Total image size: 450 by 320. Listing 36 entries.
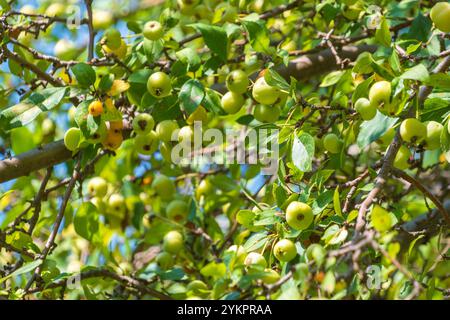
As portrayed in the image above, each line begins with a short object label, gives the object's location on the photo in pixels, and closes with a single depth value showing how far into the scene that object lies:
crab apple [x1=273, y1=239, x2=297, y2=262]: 1.76
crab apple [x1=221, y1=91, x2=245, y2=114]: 2.22
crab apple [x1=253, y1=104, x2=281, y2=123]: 2.19
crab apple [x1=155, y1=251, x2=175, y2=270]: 2.73
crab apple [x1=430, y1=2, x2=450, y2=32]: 1.91
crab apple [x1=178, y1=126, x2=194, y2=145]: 2.20
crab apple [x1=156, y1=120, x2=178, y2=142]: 2.25
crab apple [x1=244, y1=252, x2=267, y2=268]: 1.78
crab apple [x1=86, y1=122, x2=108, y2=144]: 2.12
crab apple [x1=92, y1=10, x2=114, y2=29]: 2.72
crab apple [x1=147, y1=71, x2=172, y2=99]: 2.13
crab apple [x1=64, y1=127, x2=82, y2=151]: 2.12
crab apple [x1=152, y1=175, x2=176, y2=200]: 2.90
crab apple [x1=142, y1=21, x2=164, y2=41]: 2.22
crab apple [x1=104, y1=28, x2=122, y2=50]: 2.28
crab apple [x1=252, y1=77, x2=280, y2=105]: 2.07
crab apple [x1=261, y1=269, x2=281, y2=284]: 1.55
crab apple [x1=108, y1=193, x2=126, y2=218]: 2.94
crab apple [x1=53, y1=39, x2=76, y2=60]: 2.90
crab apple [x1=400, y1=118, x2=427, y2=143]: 1.70
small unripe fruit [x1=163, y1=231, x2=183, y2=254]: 2.75
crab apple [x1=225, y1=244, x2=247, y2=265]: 1.82
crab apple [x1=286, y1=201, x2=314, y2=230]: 1.73
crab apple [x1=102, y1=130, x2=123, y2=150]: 2.22
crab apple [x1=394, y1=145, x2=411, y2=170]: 2.12
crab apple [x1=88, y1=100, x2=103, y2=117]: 2.06
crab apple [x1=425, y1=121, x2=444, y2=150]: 1.79
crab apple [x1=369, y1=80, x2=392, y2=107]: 1.68
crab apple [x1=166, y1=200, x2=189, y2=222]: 2.85
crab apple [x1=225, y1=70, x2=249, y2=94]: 2.18
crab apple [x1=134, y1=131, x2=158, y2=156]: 2.31
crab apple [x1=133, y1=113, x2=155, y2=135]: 2.19
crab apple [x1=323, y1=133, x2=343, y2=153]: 2.04
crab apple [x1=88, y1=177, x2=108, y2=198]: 2.76
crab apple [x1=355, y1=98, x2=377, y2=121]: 1.76
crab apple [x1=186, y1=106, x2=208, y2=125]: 2.23
